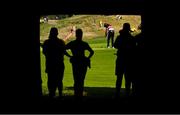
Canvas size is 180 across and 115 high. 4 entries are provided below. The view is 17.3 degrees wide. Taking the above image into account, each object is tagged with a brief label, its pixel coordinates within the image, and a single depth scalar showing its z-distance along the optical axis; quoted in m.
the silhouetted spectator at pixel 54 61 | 14.25
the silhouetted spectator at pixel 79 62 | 14.31
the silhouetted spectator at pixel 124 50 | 14.93
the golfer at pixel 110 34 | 38.62
